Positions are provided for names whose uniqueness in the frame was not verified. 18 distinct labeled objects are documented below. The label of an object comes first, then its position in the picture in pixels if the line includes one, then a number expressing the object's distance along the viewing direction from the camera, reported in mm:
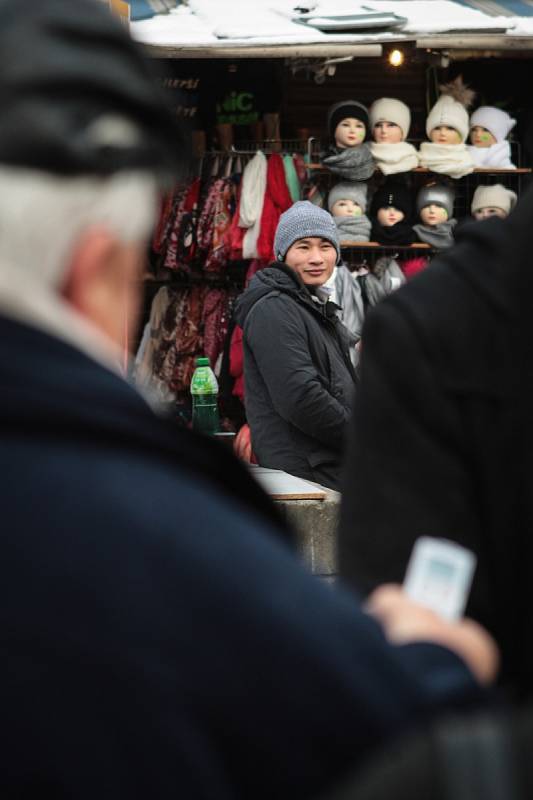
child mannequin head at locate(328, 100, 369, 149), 16016
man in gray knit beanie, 9773
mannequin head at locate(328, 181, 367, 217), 16078
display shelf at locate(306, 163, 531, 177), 16156
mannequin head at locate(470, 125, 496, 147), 16703
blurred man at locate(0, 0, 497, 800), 1854
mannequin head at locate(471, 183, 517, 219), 16547
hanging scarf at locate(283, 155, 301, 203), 16281
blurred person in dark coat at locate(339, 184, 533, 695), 2693
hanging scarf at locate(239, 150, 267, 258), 16047
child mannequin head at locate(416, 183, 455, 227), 16547
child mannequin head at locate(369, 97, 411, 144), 16219
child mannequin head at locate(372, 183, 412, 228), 16328
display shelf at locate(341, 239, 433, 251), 16094
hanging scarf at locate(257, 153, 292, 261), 16031
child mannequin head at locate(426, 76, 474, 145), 16406
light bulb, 14523
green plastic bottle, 12398
